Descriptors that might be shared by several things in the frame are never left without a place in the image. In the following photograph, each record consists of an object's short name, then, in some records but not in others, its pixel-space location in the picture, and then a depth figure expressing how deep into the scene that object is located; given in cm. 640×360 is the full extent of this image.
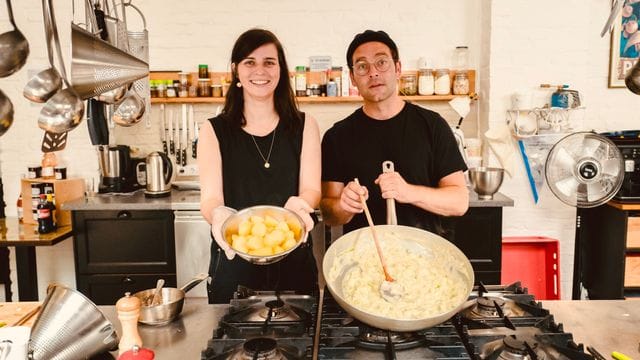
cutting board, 145
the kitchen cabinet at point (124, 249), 319
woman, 198
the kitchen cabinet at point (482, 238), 314
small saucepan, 140
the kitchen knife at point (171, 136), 384
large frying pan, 146
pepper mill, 121
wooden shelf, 367
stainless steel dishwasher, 318
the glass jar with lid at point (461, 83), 365
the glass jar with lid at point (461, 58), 374
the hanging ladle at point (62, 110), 125
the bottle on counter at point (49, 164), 346
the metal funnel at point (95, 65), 121
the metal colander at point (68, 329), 115
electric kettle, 338
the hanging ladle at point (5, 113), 108
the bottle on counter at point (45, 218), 313
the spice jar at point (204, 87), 374
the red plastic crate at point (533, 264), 338
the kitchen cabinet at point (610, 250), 306
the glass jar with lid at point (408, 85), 371
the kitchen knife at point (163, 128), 387
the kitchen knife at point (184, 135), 380
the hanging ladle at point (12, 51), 117
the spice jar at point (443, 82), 367
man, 196
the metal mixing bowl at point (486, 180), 315
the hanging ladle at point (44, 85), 144
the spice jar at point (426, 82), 368
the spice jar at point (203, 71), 372
